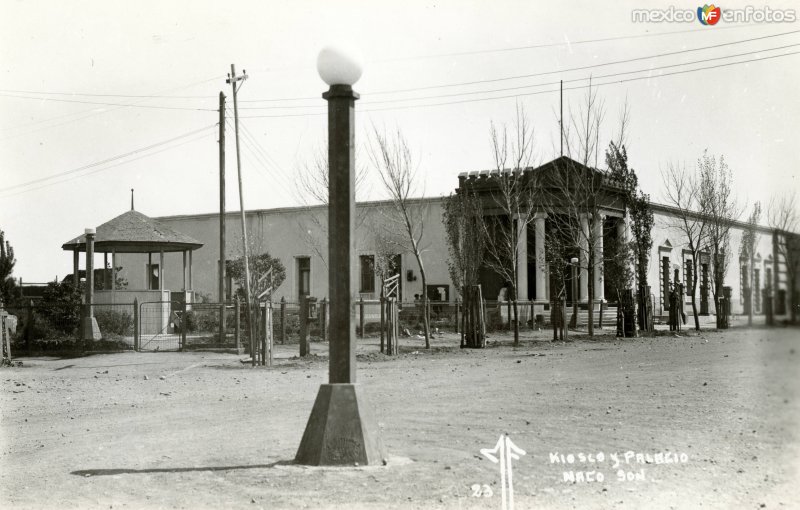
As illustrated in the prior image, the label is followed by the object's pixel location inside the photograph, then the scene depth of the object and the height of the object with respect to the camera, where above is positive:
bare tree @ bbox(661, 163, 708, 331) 28.86 +2.53
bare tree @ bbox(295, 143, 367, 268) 36.97 +2.96
